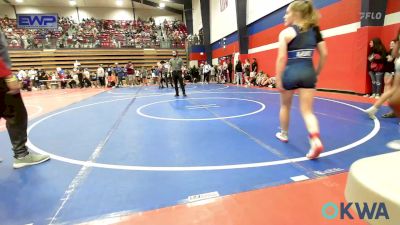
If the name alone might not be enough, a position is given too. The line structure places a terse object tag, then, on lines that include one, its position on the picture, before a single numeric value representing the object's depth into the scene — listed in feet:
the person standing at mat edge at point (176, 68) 33.04
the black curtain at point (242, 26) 54.49
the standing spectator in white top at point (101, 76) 64.03
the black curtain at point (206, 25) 78.81
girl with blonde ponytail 9.48
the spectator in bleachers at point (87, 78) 65.31
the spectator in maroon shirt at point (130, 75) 62.77
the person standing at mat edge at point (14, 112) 9.45
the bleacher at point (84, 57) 75.31
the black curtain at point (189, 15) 93.06
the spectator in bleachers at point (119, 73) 63.62
